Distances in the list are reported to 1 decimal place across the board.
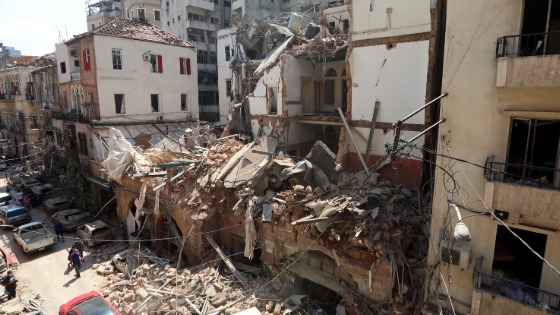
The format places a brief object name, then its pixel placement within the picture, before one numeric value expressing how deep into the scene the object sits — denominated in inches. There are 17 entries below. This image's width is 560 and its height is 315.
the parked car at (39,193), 1155.9
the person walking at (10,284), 620.1
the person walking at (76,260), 695.1
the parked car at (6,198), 1114.3
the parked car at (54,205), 1042.1
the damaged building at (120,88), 1061.1
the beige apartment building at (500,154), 313.3
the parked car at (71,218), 917.2
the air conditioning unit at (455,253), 350.0
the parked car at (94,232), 829.8
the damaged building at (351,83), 605.0
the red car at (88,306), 489.7
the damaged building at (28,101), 1450.5
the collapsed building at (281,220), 460.8
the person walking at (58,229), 869.9
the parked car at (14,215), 938.1
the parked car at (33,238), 793.6
